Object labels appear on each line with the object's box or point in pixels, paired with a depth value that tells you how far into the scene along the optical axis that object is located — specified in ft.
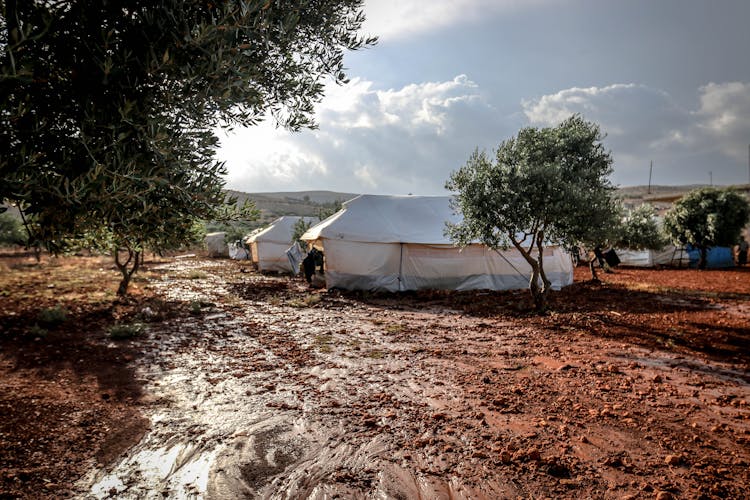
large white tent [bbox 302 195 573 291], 57.00
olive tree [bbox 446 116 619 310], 34.81
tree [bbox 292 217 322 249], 91.50
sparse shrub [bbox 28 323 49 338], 27.81
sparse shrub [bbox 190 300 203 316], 39.76
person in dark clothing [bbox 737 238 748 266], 97.12
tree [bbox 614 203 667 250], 91.66
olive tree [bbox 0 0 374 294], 10.41
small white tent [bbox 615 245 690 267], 106.32
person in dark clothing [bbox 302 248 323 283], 63.93
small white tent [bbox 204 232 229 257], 160.97
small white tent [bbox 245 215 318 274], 94.68
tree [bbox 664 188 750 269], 87.35
